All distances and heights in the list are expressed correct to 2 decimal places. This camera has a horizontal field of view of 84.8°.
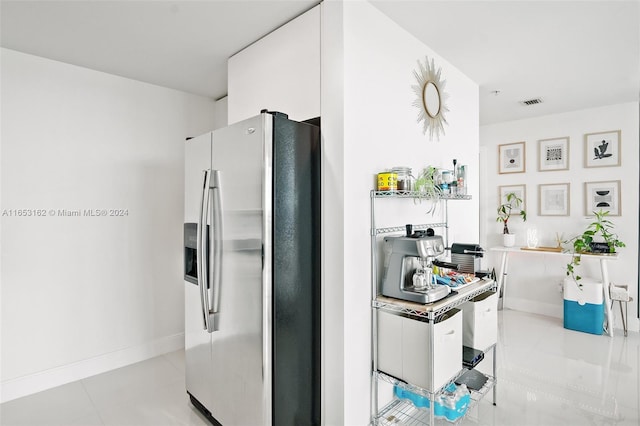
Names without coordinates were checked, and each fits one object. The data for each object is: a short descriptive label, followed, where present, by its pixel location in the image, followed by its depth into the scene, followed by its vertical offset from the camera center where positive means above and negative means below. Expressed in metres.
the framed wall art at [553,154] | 4.34 +0.71
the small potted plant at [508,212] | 4.57 -0.01
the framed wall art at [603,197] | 4.00 +0.16
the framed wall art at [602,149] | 4.01 +0.72
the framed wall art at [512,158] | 4.65 +0.72
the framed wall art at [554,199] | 4.32 +0.15
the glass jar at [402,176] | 2.12 +0.22
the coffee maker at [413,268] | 1.91 -0.33
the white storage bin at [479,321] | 2.26 -0.73
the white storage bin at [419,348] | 1.83 -0.75
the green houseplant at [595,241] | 3.85 -0.34
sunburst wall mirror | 2.52 +0.85
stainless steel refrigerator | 1.79 -0.32
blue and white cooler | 3.73 -1.03
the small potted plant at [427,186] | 2.20 +0.16
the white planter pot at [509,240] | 4.56 -0.38
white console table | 3.72 -0.64
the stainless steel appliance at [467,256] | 2.46 -0.32
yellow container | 2.03 +0.18
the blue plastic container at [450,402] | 2.14 -1.19
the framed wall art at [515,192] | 4.65 +0.25
